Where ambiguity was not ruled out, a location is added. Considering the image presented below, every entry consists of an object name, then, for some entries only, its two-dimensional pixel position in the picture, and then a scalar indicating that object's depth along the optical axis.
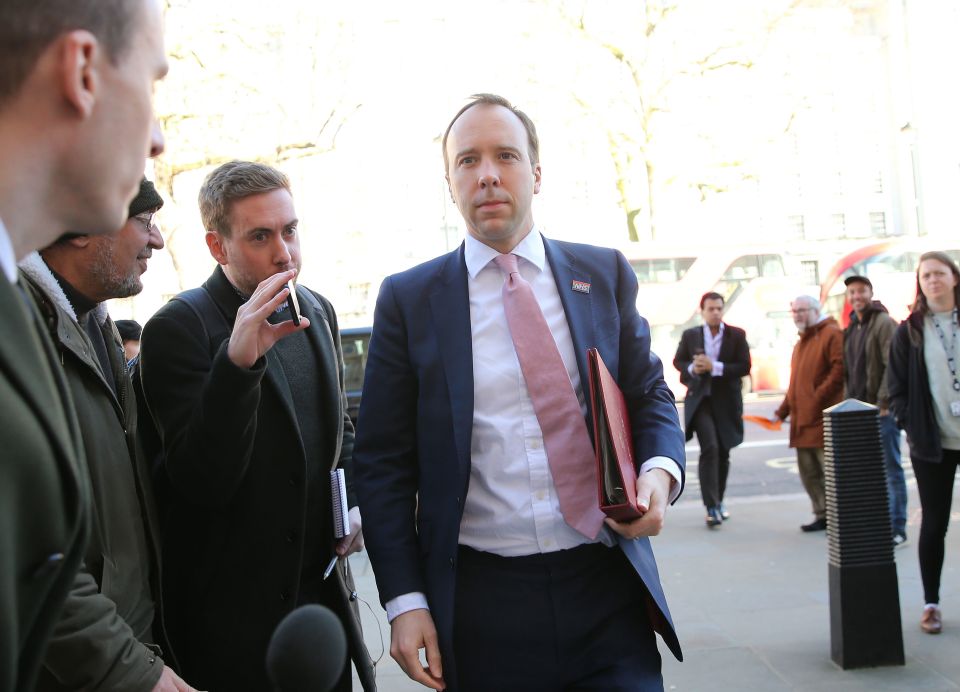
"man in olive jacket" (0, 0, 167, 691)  0.79
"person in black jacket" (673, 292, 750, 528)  8.28
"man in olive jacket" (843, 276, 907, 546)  7.25
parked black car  10.97
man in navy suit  2.13
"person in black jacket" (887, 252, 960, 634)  4.92
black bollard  4.48
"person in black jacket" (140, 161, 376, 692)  2.22
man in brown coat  7.70
